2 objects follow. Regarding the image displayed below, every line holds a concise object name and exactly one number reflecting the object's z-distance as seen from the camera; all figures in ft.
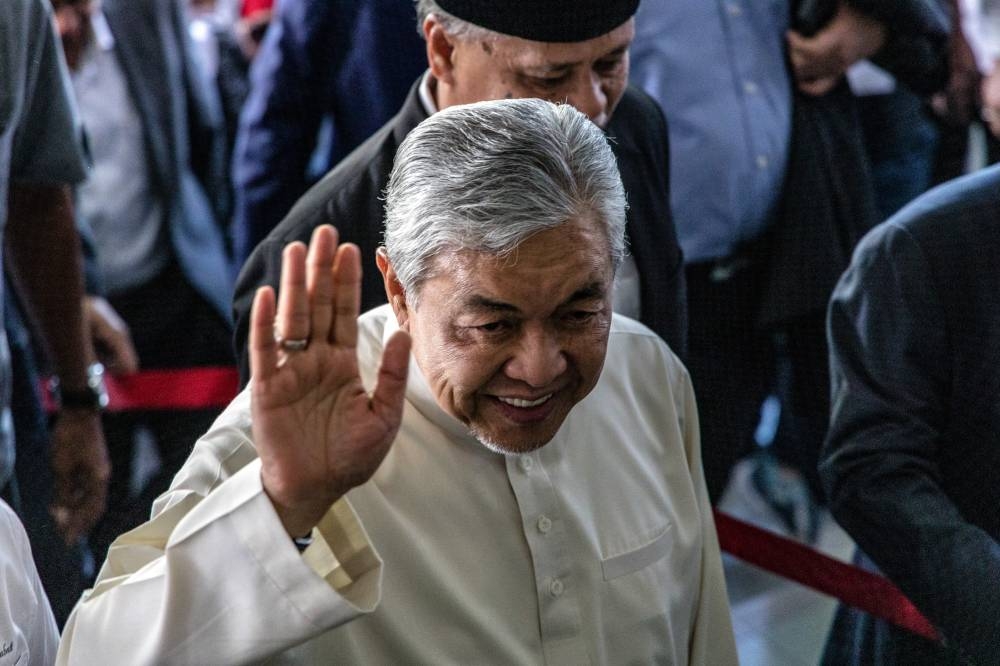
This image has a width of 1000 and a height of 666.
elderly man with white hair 5.76
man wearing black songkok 7.30
